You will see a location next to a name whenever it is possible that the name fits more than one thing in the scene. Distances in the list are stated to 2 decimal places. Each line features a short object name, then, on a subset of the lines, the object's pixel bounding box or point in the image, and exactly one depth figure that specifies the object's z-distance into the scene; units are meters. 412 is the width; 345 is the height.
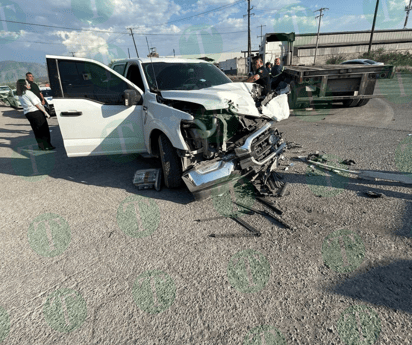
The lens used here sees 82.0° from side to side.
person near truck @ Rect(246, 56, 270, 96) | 5.91
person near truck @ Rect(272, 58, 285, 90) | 8.68
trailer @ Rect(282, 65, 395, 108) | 7.21
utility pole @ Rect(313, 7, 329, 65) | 43.34
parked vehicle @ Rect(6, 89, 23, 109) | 15.99
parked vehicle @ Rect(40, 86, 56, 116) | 11.31
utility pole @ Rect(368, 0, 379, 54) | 29.96
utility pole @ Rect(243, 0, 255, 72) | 31.06
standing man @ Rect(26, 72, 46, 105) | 6.45
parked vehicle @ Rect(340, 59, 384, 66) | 10.83
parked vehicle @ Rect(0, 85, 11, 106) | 19.35
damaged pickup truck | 3.07
